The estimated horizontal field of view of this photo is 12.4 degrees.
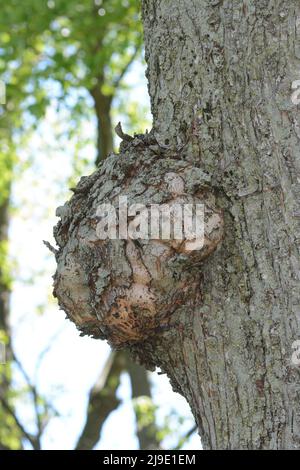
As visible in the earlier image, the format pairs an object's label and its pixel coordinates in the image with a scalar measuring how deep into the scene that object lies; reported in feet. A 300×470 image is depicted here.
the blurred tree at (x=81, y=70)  42.58
